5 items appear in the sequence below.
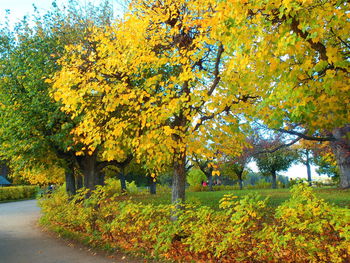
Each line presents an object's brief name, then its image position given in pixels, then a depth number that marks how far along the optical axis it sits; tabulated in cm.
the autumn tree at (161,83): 695
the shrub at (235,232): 460
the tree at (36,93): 1067
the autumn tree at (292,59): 495
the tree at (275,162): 3195
